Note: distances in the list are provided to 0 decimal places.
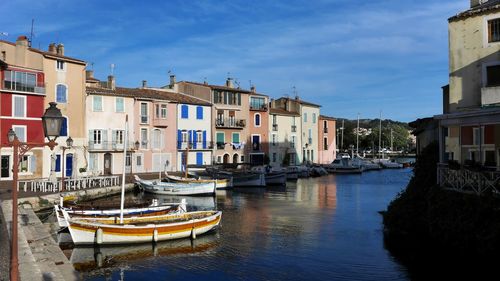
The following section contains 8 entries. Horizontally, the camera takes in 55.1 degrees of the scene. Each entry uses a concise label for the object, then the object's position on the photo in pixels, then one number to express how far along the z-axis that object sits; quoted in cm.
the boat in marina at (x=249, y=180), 4803
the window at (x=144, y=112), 5223
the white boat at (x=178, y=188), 3991
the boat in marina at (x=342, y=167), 7294
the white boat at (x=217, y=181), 4138
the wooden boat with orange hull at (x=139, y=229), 1995
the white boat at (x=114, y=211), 2266
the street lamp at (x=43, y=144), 805
